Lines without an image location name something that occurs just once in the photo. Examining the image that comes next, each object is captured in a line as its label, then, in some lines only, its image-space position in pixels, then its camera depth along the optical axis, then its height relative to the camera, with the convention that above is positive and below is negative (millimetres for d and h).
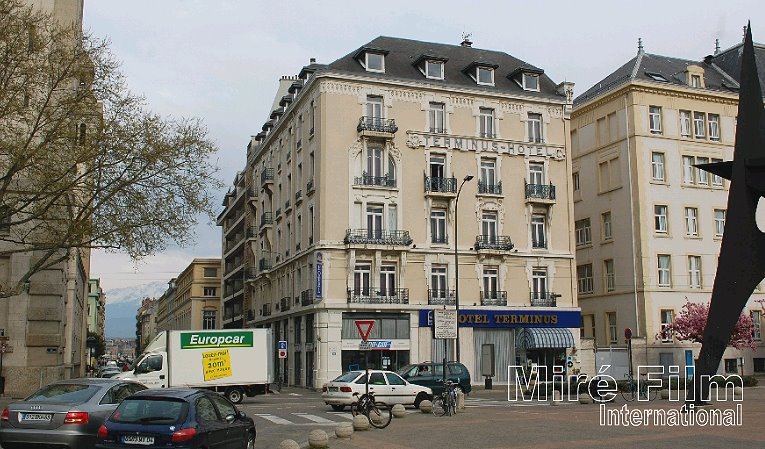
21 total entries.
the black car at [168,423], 11695 -1441
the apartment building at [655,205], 53062 +8059
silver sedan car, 13688 -1584
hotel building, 45781 +6801
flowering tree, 50312 -345
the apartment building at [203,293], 107562 +4691
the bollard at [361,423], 20094 -2467
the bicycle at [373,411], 21062 -2351
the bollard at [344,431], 18188 -2406
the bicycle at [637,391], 33375 -3060
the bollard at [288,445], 13760 -2064
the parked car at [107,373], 49475 -3042
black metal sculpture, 19031 +1922
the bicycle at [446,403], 25516 -2525
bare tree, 23797 +5572
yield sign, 22250 -72
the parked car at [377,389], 27906 -2288
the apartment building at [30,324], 33688 +221
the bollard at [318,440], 15781 -2258
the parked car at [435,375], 32906 -2116
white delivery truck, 31641 -1411
